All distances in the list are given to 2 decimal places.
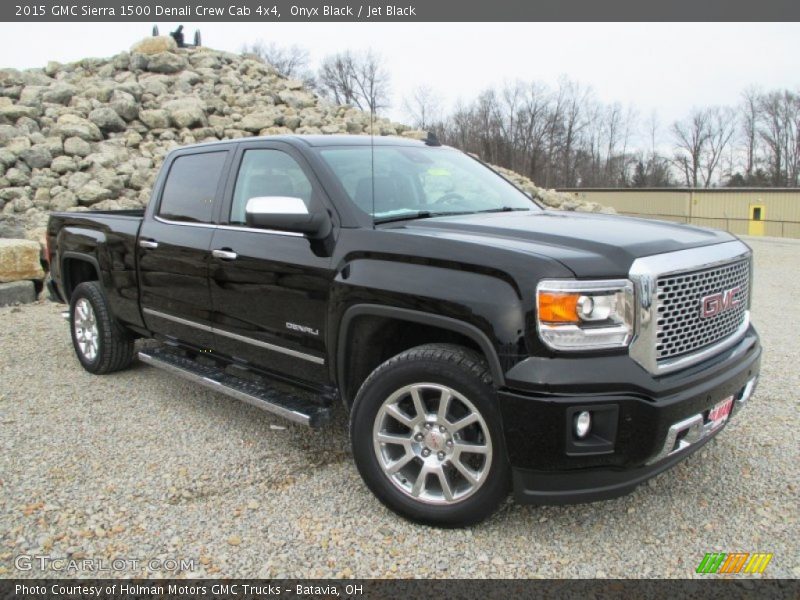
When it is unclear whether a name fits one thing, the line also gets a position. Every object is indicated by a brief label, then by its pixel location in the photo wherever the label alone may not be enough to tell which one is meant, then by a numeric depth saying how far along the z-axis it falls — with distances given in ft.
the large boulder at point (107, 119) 56.59
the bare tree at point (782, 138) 188.75
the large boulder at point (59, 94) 62.23
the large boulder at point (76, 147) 51.60
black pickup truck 8.85
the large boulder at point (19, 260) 30.09
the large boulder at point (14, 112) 55.98
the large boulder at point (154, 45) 76.07
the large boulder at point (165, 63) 71.67
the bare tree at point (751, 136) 203.21
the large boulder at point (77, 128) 53.26
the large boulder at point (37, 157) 49.65
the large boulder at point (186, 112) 58.80
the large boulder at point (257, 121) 59.82
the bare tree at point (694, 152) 212.23
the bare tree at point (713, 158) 213.87
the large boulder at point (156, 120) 58.03
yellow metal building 102.01
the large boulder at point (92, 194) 44.32
